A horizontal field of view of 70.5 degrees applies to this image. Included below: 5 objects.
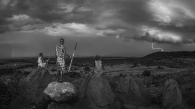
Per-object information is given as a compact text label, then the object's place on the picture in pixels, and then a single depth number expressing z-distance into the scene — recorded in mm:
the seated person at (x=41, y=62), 11773
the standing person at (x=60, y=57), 8975
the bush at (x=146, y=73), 23614
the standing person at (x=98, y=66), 9903
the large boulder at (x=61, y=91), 8366
